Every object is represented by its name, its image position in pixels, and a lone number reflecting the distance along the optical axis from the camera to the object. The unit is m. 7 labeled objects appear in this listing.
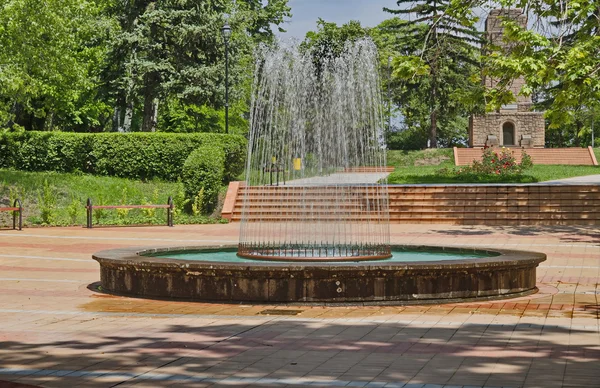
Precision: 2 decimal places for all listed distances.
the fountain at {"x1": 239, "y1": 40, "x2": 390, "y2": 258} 14.52
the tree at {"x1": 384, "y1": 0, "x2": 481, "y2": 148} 57.72
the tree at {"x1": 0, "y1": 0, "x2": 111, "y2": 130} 29.41
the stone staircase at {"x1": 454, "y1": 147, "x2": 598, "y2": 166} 52.43
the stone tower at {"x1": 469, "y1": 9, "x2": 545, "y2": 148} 61.47
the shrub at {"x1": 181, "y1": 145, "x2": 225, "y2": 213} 28.17
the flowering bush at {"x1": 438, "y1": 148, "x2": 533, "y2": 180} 36.47
